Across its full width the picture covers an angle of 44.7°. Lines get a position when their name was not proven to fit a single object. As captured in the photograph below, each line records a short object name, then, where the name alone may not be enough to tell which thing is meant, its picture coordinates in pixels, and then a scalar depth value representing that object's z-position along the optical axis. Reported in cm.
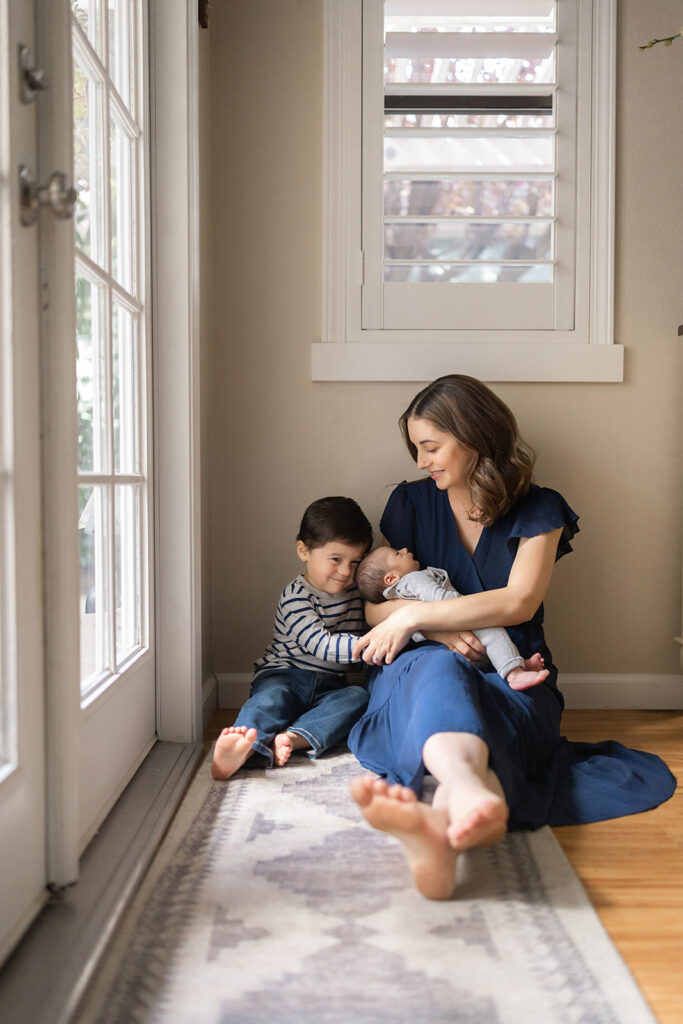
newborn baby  177
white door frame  188
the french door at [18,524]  105
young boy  190
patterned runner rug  97
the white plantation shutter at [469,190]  222
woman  122
